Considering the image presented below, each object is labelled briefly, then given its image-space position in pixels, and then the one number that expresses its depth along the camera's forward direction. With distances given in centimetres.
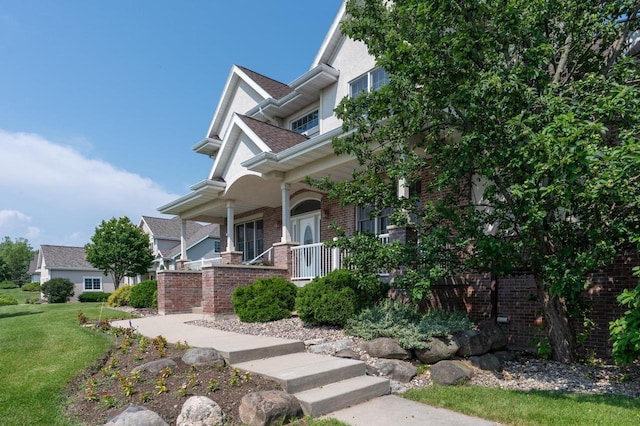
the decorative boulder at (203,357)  574
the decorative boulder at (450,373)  579
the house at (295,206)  796
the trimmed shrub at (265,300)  1001
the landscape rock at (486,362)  634
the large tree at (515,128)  484
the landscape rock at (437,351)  639
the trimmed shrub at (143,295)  1595
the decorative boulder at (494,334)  689
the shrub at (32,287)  5092
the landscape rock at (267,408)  424
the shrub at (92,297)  3266
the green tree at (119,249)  2441
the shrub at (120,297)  1772
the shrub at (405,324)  657
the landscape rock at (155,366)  549
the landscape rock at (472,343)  653
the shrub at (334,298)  837
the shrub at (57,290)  3092
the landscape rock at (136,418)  389
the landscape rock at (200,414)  417
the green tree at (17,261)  7231
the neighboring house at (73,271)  4144
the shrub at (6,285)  5868
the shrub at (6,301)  2473
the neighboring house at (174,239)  3400
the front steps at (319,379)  477
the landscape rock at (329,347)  690
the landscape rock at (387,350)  647
